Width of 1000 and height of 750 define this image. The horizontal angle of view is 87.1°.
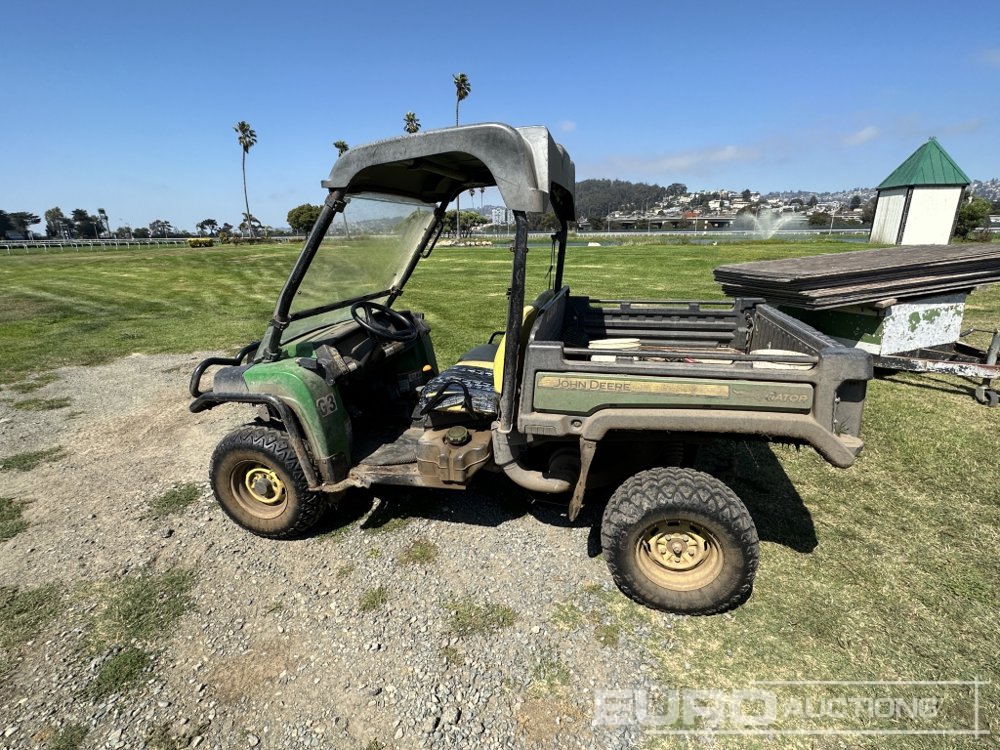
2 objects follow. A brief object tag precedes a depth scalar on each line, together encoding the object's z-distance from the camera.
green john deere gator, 2.64
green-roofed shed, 27.58
